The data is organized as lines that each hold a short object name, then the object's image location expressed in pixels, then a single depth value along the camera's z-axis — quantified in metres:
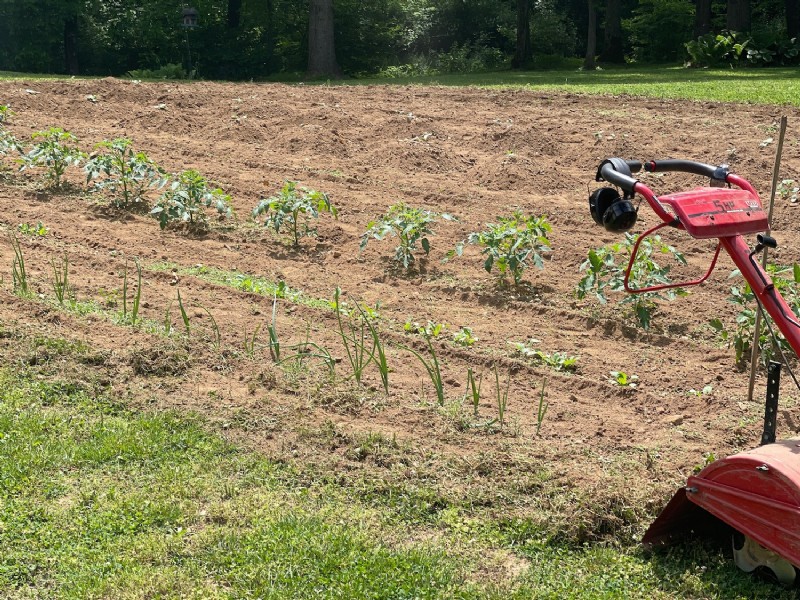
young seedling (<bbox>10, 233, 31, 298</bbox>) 6.28
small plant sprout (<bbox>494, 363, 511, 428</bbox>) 4.71
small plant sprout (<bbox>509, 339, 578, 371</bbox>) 5.66
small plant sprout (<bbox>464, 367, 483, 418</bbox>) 4.74
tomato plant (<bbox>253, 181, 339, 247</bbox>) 7.57
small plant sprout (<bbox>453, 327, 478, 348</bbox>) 5.93
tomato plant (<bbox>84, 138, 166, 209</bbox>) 8.45
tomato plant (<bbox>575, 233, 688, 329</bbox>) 6.09
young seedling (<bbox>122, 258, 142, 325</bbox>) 5.80
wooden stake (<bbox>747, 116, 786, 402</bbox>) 4.23
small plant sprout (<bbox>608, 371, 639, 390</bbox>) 5.43
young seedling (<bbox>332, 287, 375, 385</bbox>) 5.11
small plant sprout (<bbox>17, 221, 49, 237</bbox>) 7.95
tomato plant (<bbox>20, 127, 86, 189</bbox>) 8.98
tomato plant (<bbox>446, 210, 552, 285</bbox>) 6.68
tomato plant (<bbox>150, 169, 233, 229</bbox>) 7.98
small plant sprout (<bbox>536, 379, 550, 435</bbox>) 4.65
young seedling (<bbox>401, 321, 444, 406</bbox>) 4.92
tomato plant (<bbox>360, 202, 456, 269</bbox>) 7.14
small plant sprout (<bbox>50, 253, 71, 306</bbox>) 6.20
